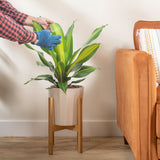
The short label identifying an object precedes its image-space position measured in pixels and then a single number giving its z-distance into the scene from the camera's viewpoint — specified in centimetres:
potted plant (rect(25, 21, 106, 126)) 300
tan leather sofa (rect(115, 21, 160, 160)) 262
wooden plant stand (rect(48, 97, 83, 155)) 304
